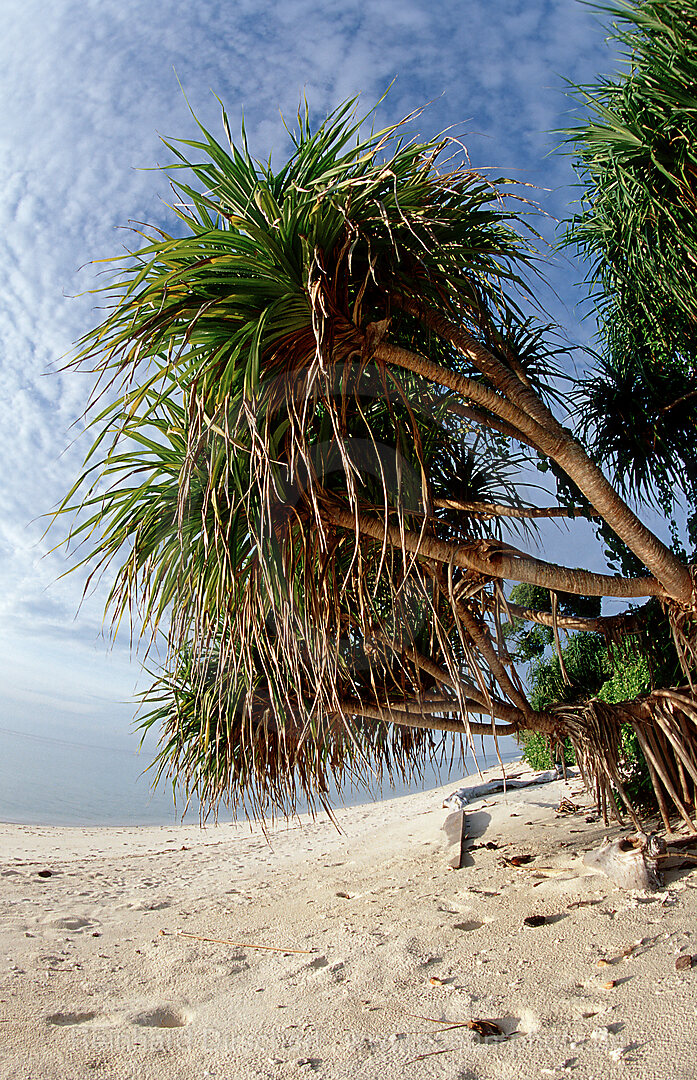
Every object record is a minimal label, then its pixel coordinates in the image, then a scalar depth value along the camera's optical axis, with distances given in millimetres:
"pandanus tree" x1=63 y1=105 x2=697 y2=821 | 2293
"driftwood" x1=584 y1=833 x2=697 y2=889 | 2818
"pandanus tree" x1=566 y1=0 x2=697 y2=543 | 2730
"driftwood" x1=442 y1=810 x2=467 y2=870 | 4266
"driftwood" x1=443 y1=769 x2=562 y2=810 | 7084
